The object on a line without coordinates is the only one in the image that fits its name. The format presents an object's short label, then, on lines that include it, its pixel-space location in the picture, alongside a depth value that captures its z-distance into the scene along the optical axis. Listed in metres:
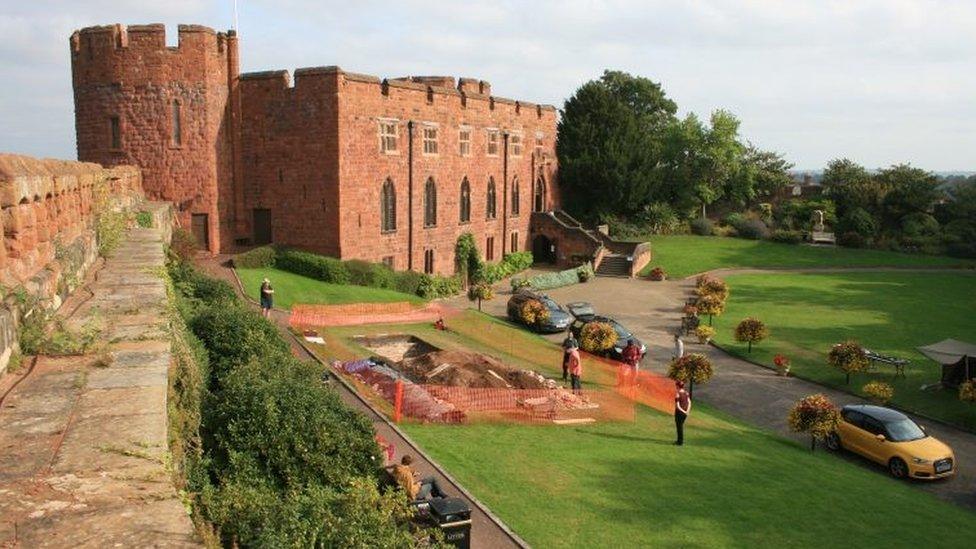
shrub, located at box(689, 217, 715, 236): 58.12
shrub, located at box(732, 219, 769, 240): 57.00
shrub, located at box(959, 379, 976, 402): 19.98
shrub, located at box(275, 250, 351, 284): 32.09
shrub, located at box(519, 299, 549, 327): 29.64
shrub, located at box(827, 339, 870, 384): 23.41
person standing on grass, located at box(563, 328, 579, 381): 20.98
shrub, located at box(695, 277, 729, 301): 33.59
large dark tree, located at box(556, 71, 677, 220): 53.94
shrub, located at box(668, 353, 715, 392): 21.03
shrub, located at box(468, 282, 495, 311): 33.50
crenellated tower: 31.34
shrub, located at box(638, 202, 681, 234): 56.88
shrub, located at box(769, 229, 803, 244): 55.25
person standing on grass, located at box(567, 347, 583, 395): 20.11
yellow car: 16.72
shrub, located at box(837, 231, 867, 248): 54.34
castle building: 31.59
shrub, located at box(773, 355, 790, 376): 25.00
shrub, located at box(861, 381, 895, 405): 21.37
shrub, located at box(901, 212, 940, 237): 55.19
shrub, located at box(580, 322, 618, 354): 24.84
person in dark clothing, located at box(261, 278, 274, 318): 25.06
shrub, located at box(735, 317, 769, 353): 27.11
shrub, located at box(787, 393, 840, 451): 17.91
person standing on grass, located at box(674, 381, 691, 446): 15.88
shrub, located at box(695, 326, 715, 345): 28.53
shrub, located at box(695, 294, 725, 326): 31.71
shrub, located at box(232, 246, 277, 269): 31.48
